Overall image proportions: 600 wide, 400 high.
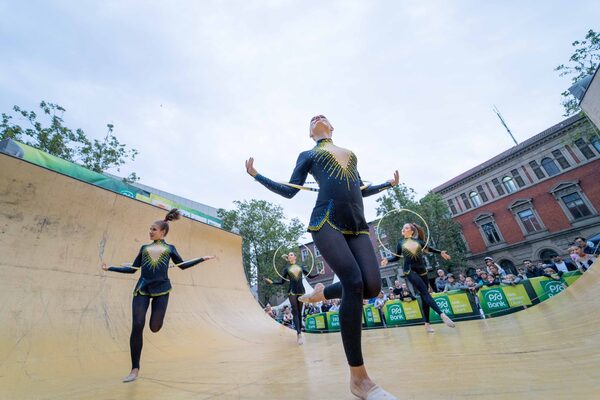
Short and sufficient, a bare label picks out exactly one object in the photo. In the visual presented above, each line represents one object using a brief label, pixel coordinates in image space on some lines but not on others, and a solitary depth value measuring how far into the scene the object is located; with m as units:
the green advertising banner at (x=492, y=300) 9.29
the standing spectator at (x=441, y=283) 12.79
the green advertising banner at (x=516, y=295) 8.95
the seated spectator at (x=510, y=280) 9.39
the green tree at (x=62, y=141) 18.06
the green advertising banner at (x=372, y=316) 12.33
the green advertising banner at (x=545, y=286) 8.62
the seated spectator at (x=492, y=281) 9.88
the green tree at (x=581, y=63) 18.80
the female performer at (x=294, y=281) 7.24
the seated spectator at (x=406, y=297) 11.27
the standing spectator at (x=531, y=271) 10.95
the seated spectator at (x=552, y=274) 8.77
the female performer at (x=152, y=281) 3.53
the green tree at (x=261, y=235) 33.16
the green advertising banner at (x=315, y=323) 13.97
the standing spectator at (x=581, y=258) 9.44
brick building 26.12
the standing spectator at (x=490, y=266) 10.49
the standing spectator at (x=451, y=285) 12.05
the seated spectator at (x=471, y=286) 9.99
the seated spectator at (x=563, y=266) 10.13
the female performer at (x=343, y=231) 1.97
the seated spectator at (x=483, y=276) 11.51
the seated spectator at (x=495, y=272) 10.22
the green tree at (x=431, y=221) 31.56
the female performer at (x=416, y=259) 5.99
